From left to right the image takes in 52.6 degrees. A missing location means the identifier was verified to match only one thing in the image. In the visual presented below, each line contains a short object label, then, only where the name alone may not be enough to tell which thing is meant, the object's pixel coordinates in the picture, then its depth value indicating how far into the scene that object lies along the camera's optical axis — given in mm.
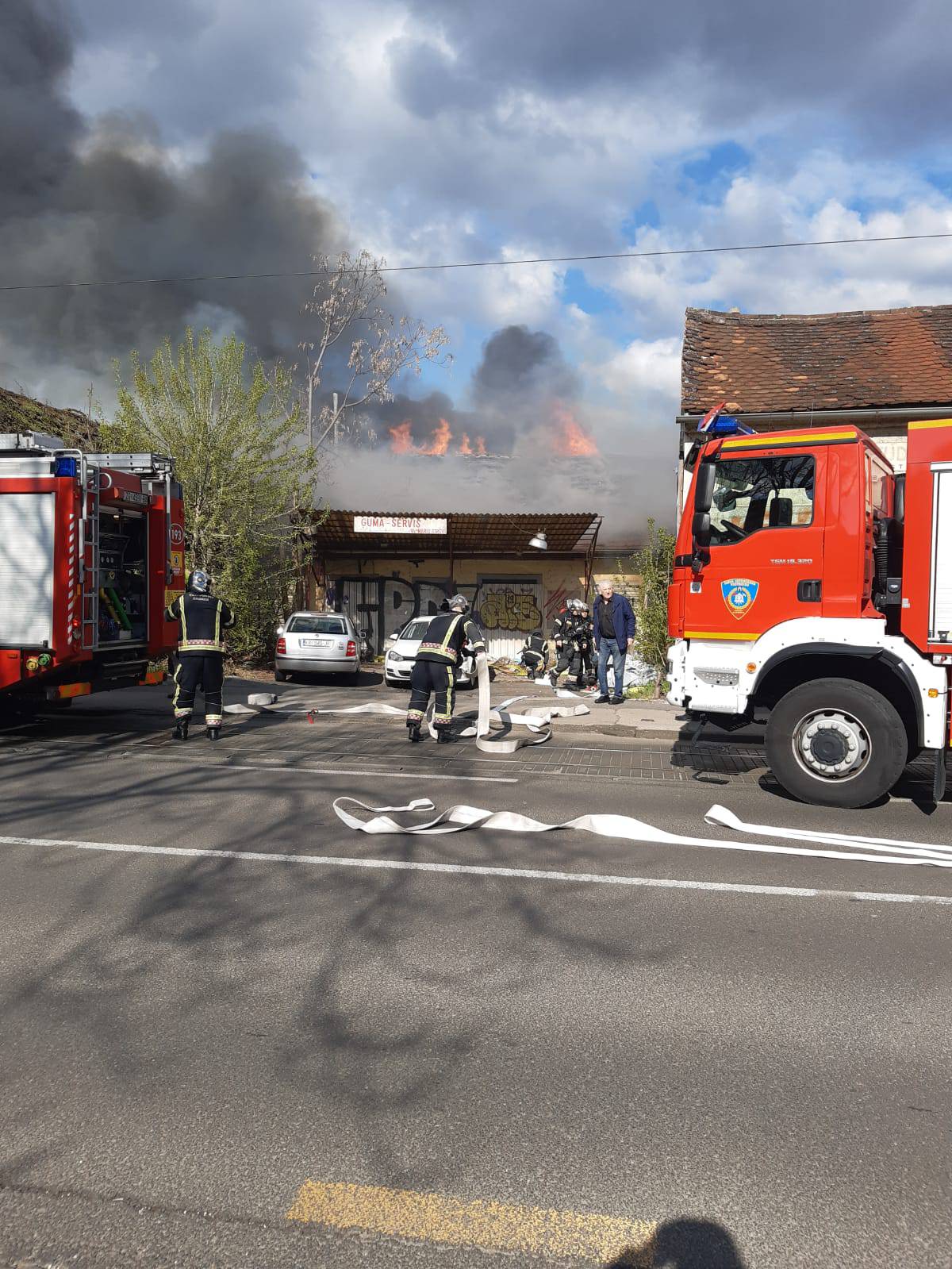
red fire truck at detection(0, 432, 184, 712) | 9367
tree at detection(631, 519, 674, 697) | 14844
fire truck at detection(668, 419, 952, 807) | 6660
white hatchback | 16422
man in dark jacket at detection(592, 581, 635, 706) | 14062
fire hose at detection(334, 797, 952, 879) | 5707
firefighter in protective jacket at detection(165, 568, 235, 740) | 9992
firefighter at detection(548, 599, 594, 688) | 17766
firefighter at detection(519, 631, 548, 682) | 19500
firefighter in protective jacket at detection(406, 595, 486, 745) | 10227
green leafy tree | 19875
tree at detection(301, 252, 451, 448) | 26984
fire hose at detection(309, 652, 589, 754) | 9880
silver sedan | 17125
